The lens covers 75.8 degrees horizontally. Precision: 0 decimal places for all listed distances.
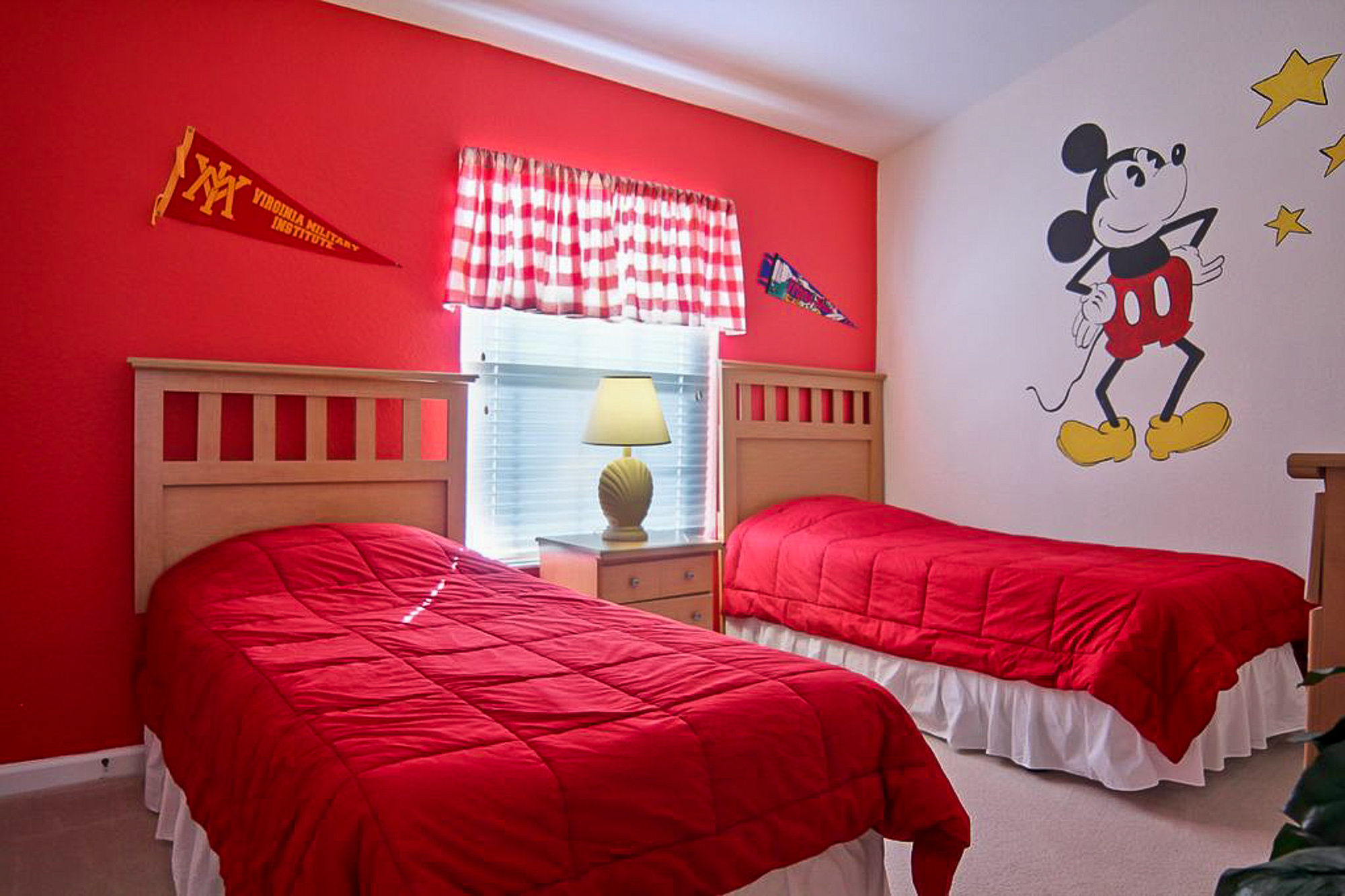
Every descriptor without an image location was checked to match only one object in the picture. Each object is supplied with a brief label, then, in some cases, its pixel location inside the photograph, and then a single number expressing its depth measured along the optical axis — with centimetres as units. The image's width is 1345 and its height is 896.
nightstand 301
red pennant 261
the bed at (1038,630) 228
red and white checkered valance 310
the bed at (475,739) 113
